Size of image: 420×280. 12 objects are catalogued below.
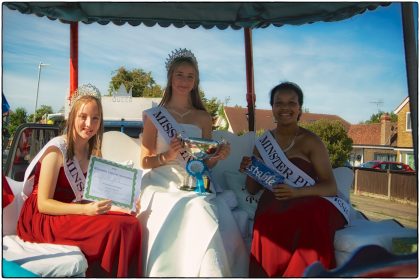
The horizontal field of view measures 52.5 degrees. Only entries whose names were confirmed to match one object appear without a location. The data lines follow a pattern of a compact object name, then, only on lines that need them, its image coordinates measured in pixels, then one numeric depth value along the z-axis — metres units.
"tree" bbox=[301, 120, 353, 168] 12.14
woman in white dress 2.43
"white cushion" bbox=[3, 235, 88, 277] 2.04
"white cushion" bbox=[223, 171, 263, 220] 3.23
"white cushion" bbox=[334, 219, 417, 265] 2.47
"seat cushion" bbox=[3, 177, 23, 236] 2.63
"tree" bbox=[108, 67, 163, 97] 20.67
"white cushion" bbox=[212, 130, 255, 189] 3.65
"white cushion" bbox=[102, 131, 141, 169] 3.29
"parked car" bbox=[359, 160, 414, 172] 17.11
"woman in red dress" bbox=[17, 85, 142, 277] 2.33
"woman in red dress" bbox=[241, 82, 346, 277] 2.47
